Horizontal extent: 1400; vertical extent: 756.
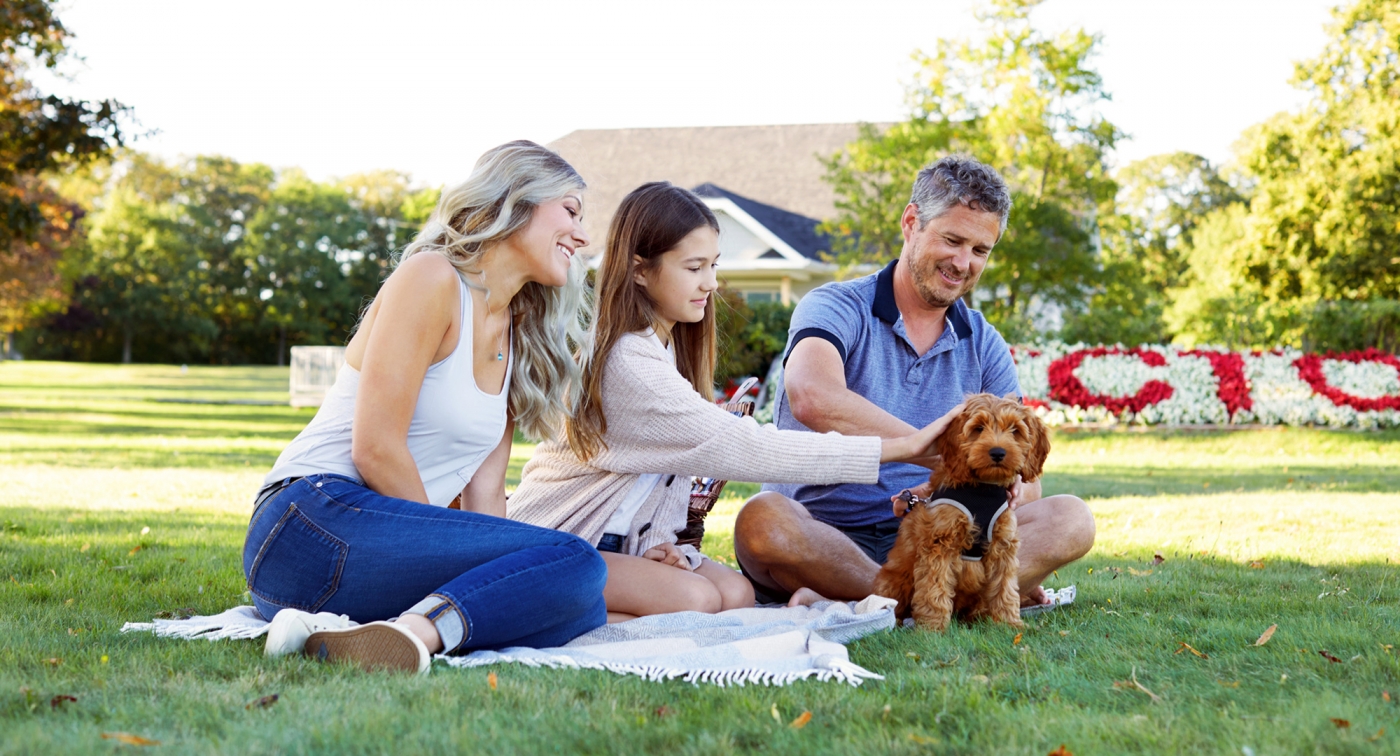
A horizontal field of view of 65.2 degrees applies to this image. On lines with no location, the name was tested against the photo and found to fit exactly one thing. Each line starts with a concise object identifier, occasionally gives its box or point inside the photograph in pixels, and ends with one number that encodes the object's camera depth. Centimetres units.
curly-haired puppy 357
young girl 370
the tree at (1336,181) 2128
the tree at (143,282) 5053
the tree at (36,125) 1667
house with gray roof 2512
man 409
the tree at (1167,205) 4706
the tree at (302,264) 5178
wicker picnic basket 433
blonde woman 314
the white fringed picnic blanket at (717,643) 306
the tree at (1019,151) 1736
